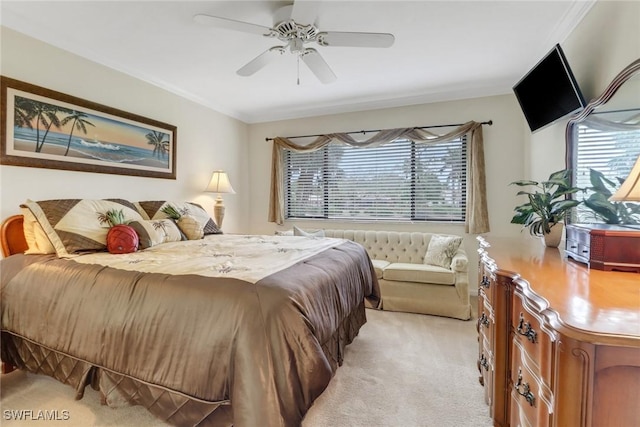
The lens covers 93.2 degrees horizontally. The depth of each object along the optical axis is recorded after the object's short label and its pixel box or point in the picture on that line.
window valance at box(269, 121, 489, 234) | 3.72
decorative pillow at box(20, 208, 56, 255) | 2.13
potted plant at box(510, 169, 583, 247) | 1.88
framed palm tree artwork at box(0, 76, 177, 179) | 2.35
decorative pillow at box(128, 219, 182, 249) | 2.46
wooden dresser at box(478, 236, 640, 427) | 0.73
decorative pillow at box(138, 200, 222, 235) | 3.08
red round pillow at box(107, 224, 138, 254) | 2.22
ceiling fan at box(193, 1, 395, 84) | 1.90
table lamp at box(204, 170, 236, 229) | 4.03
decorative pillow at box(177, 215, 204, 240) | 3.02
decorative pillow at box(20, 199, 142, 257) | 2.11
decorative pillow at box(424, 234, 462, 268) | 3.52
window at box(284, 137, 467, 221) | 3.99
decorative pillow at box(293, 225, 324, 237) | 3.97
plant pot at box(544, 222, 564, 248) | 1.91
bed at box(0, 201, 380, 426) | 1.30
